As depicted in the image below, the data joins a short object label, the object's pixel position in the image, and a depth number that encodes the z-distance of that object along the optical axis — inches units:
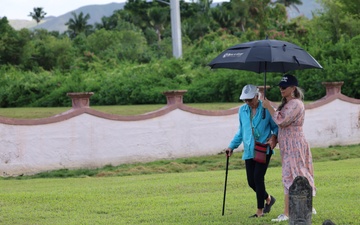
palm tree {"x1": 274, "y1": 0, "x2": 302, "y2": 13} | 4429.1
